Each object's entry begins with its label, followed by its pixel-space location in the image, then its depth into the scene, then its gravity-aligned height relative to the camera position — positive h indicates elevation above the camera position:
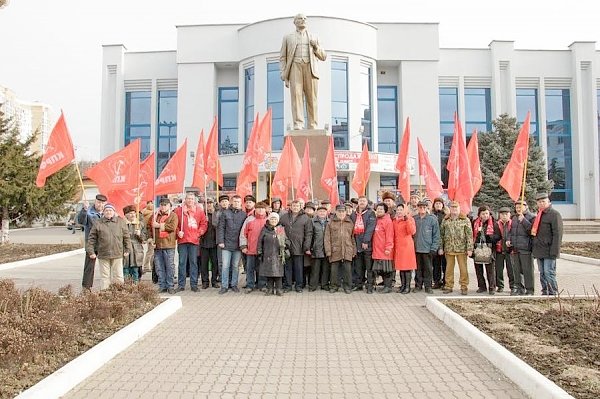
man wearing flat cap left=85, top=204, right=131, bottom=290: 8.29 -0.42
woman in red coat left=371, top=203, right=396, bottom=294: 9.31 -0.49
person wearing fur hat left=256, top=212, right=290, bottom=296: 9.08 -0.60
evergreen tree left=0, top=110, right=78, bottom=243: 21.91 +1.57
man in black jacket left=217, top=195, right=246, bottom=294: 9.43 -0.45
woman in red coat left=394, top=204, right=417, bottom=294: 9.26 -0.43
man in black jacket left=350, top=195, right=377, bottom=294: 9.49 -0.46
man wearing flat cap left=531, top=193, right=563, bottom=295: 8.31 -0.33
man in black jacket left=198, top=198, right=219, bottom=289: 9.87 -0.71
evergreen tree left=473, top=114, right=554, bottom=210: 31.28 +3.63
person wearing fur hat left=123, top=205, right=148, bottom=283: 9.62 -0.58
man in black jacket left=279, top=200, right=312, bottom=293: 9.48 -0.36
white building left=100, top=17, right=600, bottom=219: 33.75 +9.46
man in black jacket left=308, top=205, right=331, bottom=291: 9.55 -0.65
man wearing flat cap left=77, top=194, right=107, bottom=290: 8.77 +0.01
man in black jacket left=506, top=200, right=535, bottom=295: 8.83 -0.58
